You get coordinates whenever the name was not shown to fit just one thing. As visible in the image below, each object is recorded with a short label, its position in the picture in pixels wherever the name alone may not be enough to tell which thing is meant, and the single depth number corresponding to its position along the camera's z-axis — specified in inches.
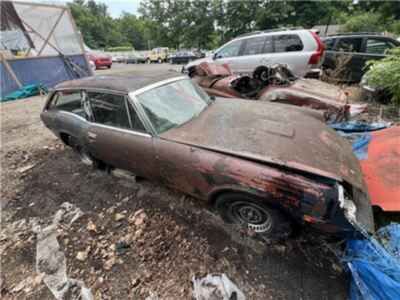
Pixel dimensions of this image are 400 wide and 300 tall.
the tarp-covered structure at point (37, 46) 342.6
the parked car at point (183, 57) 850.1
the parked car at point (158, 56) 1031.0
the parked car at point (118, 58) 1190.3
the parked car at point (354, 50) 230.7
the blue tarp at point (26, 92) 337.4
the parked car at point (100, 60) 725.9
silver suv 219.3
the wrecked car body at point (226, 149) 61.0
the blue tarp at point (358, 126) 127.1
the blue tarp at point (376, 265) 51.8
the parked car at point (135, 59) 1069.8
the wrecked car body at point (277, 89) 136.9
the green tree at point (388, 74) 160.6
